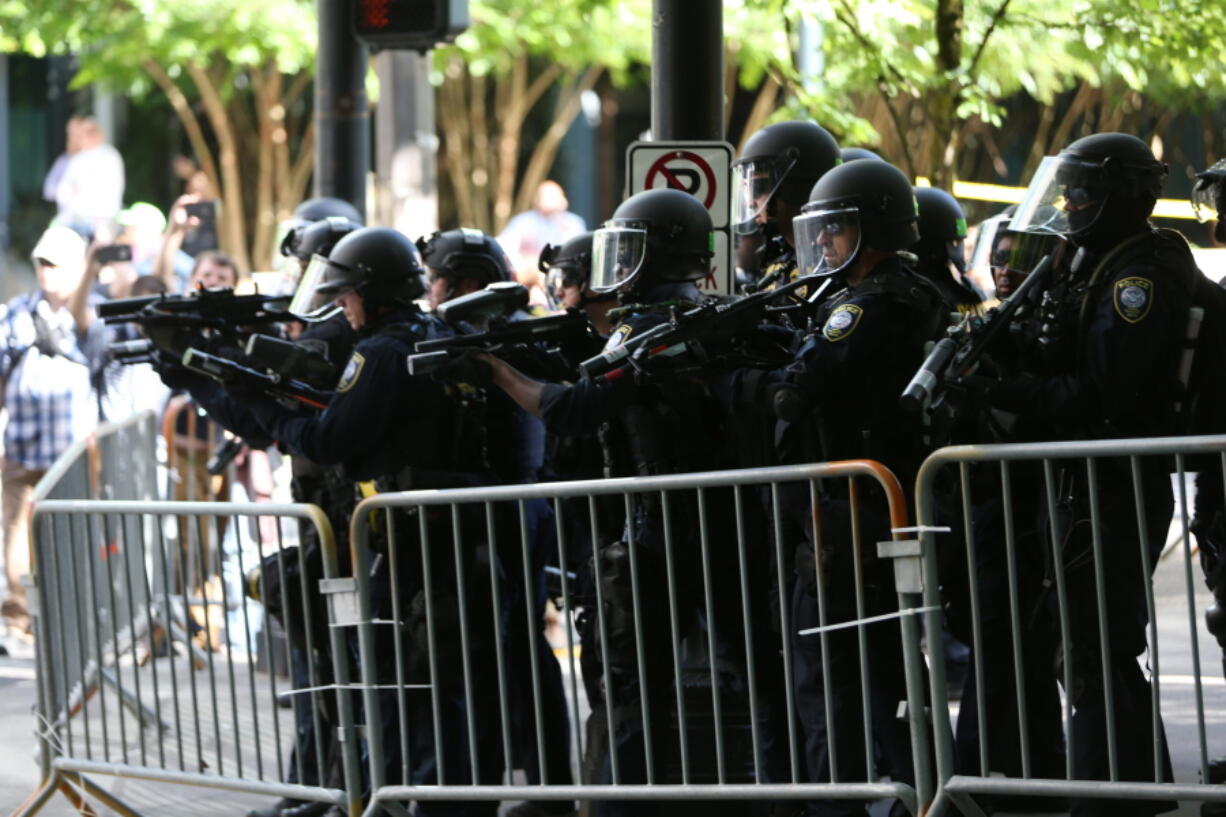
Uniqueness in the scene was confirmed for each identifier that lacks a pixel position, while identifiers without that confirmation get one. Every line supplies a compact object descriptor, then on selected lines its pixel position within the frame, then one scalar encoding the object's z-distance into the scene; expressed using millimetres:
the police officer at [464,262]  15719
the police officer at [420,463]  13078
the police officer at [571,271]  15102
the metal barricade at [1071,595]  10422
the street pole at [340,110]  20734
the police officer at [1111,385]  11062
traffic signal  20125
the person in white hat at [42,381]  21312
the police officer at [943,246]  14945
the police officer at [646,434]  12086
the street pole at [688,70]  15609
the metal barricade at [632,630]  11234
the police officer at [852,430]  11680
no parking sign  15273
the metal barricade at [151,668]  12430
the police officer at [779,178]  14211
